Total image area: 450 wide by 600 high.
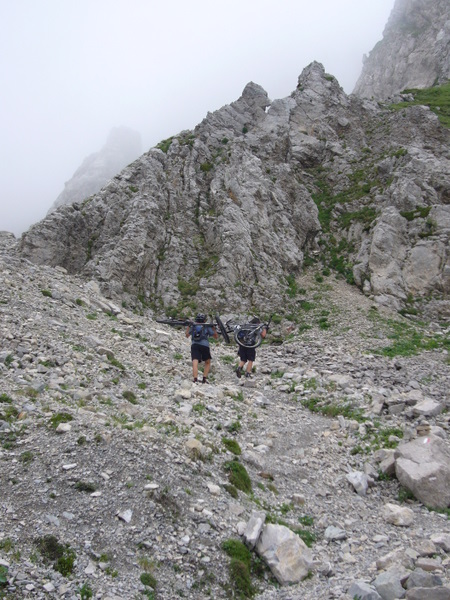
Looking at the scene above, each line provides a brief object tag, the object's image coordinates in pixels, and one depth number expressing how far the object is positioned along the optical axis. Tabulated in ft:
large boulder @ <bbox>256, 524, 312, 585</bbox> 22.49
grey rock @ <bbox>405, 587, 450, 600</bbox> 18.81
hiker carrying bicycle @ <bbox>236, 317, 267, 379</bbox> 60.29
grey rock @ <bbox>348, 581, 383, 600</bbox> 19.67
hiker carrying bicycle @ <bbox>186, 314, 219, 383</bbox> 52.80
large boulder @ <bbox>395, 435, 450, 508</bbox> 31.27
